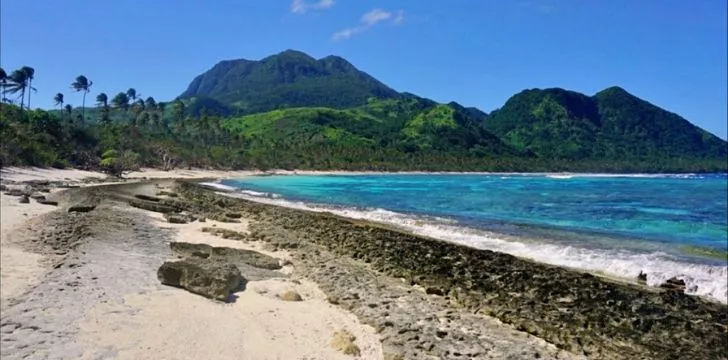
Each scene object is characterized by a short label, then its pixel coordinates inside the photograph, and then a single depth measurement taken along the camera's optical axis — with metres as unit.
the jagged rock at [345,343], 8.23
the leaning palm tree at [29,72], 84.75
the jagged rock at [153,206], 25.39
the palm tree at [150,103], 127.75
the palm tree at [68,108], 105.81
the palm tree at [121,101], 113.69
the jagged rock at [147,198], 30.32
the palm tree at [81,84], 105.81
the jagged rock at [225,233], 18.81
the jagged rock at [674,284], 14.06
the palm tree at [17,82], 83.75
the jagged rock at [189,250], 14.29
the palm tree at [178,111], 132.12
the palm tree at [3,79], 74.00
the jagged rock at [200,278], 10.36
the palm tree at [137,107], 117.56
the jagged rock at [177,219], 21.48
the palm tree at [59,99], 101.06
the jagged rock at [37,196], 23.46
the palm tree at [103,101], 104.25
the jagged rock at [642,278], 14.69
